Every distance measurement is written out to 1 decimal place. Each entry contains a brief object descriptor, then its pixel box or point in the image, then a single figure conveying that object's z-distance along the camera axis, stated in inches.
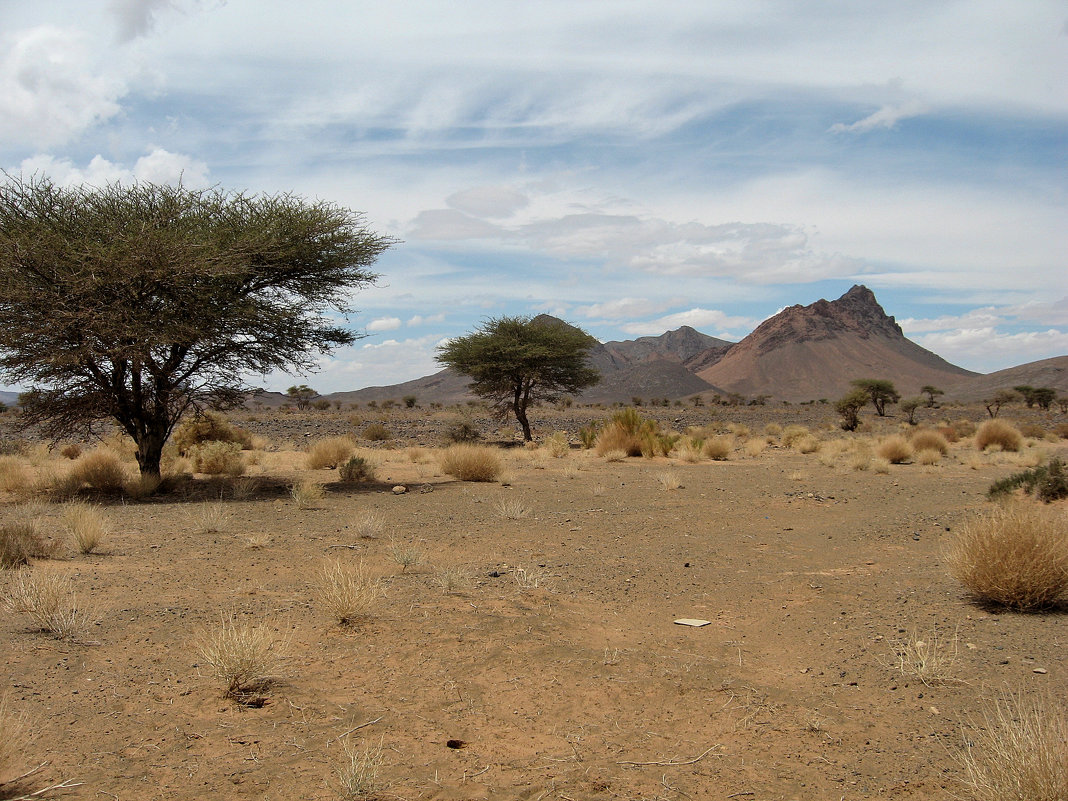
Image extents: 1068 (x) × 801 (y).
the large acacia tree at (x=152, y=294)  482.0
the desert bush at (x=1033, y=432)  1216.4
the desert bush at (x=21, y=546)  290.2
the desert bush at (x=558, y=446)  893.3
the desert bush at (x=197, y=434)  835.4
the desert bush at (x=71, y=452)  858.5
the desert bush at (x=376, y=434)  1214.9
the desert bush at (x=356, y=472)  639.8
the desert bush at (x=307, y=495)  488.1
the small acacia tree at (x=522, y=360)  1172.5
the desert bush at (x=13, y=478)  538.9
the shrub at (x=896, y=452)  816.9
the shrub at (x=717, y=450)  896.3
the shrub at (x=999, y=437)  975.0
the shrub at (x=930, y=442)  894.7
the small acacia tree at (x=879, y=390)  1920.5
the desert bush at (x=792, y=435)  1079.6
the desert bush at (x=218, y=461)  674.8
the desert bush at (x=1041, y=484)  478.3
